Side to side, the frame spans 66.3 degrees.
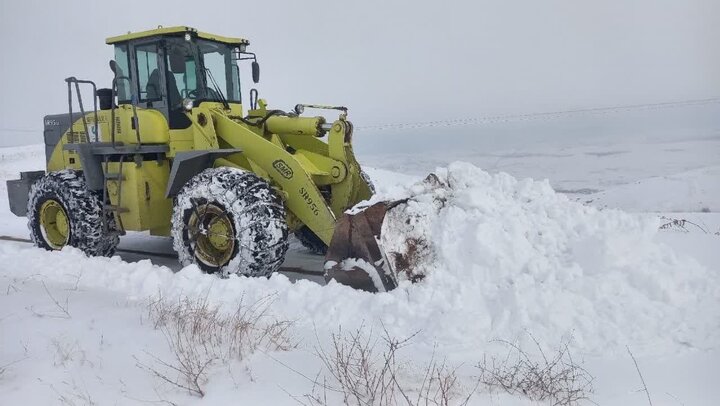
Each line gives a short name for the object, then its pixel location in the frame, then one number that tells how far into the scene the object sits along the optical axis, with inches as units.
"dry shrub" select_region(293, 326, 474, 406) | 109.3
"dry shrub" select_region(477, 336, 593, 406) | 112.5
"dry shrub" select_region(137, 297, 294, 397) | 124.3
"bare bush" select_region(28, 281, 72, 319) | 170.4
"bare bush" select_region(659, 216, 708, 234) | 298.5
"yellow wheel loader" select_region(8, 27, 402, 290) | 236.8
